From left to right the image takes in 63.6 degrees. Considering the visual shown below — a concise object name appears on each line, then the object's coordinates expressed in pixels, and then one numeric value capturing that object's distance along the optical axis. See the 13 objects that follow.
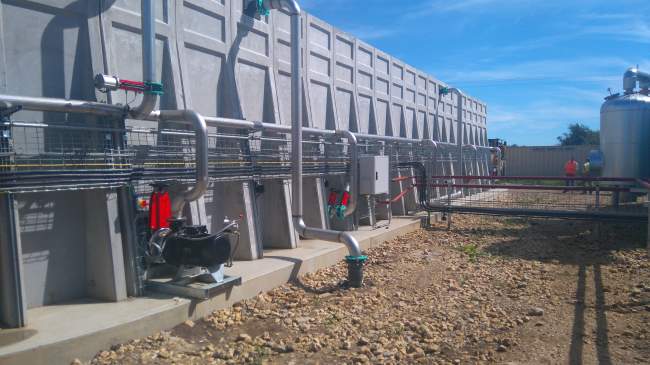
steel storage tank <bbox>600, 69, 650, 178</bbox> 10.88
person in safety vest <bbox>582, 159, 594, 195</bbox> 11.56
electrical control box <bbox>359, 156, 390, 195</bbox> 9.73
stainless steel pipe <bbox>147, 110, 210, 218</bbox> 5.57
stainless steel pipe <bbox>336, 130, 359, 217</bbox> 9.20
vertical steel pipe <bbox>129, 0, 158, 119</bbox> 5.42
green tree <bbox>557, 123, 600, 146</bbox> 52.61
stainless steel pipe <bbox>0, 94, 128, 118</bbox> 4.51
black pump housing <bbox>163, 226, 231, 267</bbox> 5.48
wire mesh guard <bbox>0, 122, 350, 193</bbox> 4.59
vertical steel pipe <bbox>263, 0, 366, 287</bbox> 7.38
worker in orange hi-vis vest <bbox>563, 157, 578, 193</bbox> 20.84
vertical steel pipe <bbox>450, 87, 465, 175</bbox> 15.41
